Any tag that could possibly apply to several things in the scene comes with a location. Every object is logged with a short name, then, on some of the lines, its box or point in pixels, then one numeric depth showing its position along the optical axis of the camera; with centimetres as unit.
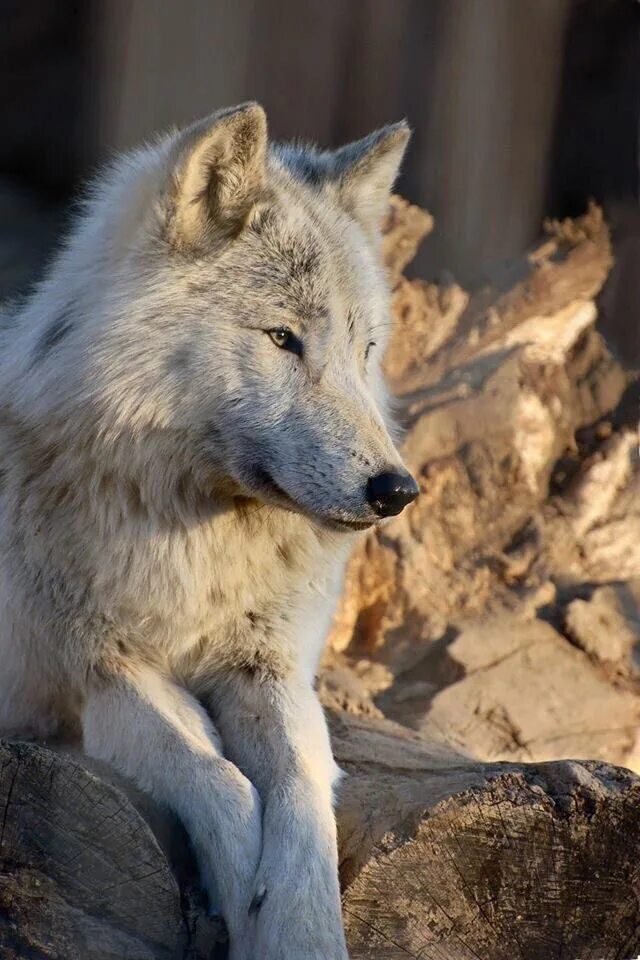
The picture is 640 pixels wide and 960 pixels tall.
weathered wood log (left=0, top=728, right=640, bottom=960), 542
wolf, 659
